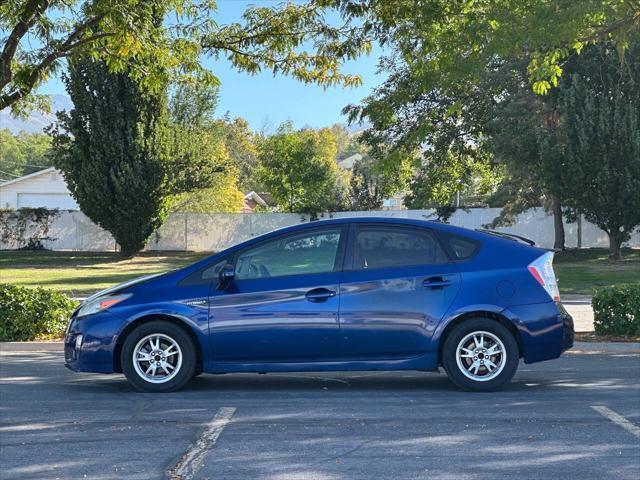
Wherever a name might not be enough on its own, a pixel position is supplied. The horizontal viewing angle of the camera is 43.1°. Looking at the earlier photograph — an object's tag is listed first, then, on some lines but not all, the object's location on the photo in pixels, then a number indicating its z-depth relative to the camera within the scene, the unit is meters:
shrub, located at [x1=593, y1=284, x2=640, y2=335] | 10.77
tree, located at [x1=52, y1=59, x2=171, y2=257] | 32.34
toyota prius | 7.34
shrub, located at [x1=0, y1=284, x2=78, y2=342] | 10.80
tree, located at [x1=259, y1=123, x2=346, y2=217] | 46.28
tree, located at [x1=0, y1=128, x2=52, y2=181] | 101.62
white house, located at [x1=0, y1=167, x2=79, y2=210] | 58.94
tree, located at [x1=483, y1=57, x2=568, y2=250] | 26.86
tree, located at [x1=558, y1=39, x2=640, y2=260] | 26.17
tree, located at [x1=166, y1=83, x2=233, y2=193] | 34.03
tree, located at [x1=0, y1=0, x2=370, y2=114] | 10.95
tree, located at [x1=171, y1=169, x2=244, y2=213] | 43.72
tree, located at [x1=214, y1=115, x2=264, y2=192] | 73.38
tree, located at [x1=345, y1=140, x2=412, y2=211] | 45.44
